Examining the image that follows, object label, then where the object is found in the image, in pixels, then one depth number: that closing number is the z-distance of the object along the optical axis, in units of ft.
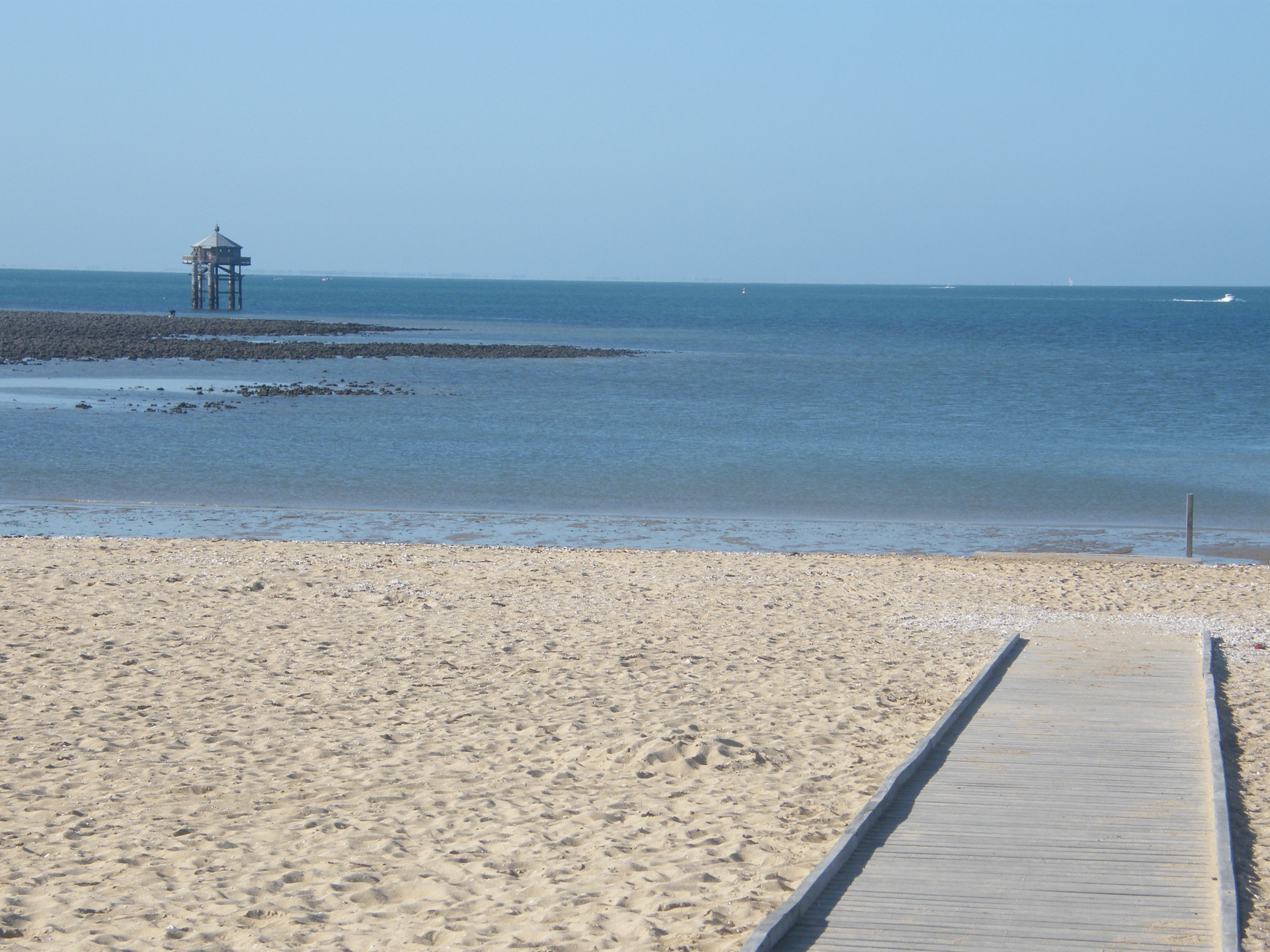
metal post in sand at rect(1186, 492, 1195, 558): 109.29
